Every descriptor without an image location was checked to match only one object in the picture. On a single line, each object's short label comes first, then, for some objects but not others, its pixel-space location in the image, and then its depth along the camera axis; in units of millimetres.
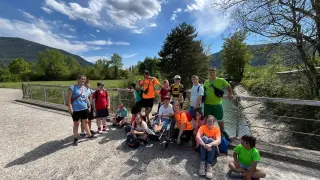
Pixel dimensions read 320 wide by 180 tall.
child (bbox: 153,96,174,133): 4709
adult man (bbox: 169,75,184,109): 5312
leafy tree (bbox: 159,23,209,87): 31594
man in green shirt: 4453
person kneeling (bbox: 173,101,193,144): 4438
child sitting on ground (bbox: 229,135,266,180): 3084
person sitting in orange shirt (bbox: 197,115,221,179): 3412
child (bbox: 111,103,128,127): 6389
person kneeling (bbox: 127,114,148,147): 4574
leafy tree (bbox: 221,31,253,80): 40609
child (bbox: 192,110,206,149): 4389
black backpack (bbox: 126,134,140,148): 4559
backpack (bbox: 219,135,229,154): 4008
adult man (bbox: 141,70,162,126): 5715
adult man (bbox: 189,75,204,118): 4531
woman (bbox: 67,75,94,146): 4804
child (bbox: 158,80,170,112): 5507
